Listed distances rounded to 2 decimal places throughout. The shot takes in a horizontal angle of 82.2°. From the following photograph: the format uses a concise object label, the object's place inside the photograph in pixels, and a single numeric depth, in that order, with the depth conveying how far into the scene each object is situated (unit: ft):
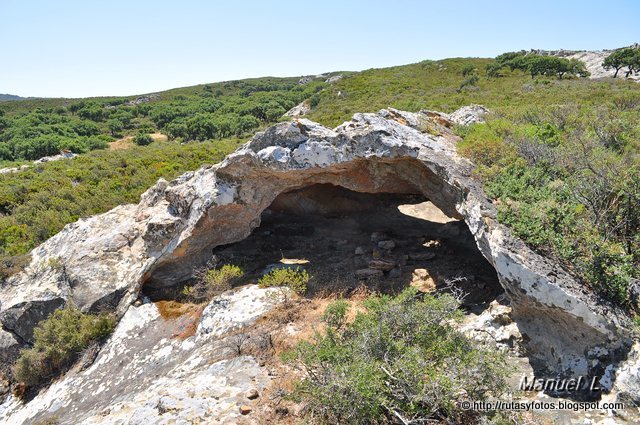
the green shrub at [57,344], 35.65
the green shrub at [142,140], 155.12
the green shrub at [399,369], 18.83
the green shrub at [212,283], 38.91
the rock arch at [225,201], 34.88
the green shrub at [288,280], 35.78
